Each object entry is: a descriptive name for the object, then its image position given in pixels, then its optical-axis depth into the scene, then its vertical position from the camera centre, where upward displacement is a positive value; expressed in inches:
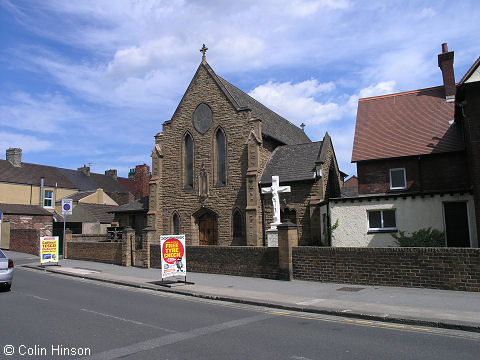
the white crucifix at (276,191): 775.1 +68.2
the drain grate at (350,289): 507.4 -81.0
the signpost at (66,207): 991.5 +63.5
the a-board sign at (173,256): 597.1 -37.9
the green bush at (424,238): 668.1 -26.5
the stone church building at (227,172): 924.6 +136.7
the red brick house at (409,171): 679.1 +109.0
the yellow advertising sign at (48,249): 854.7 -32.6
